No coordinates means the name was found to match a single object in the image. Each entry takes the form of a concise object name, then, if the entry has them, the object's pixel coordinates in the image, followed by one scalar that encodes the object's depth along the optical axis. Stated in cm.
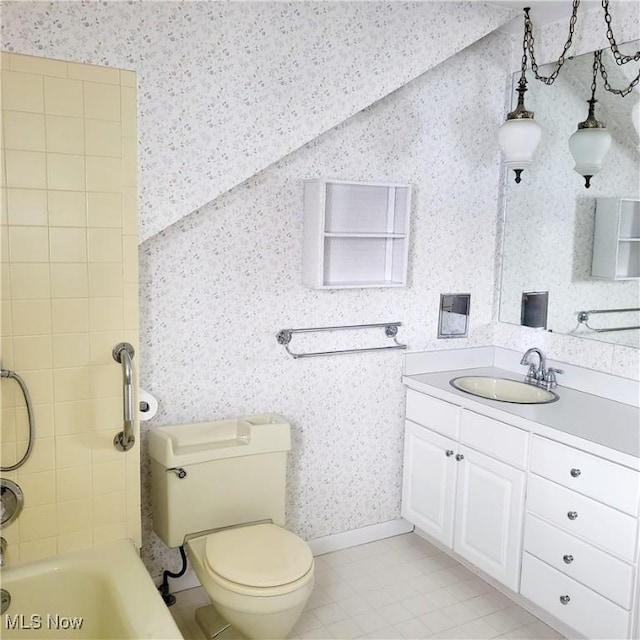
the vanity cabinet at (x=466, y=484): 256
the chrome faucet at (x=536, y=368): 298
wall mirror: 269
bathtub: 193
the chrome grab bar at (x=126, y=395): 209
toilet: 212
